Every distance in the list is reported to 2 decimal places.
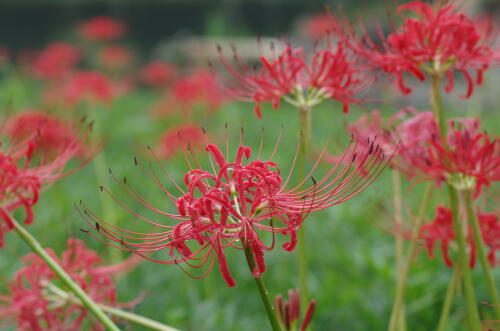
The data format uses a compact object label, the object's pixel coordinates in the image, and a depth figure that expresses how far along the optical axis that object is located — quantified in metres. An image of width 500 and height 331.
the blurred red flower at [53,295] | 1.03
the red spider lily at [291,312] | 0.92
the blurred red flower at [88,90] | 1.96
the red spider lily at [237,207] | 0.90
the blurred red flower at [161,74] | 3.24
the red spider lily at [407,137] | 1.02
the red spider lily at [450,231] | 1.04
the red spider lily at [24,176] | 0.98
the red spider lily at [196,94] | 2.19
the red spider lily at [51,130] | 1.45
